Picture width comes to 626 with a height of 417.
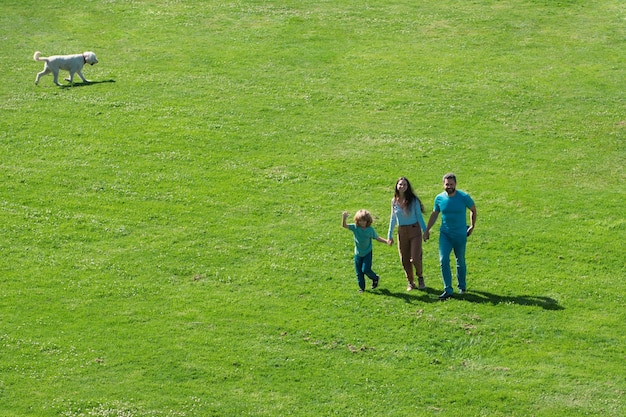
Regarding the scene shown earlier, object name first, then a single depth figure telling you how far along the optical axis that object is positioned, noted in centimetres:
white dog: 3591
